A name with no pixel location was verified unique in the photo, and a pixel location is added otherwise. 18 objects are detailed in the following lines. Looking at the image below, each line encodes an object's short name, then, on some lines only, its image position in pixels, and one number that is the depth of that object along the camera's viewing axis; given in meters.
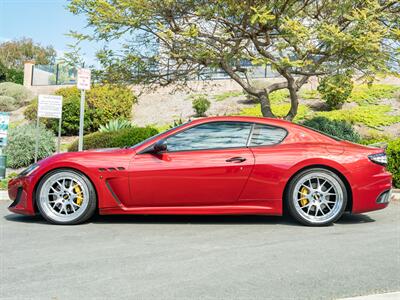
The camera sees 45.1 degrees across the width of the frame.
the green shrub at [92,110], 20.72
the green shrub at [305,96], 21.86
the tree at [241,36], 9.05
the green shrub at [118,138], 13.02
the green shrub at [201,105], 21.36
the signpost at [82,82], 10.05
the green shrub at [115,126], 15.32
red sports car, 5.80
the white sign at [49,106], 11.32
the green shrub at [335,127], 13.44
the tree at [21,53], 57.53
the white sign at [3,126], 10.62
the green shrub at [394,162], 8.63
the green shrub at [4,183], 8.98
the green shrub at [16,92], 28.84
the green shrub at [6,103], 27.66
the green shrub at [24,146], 13.88
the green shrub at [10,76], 37.28
